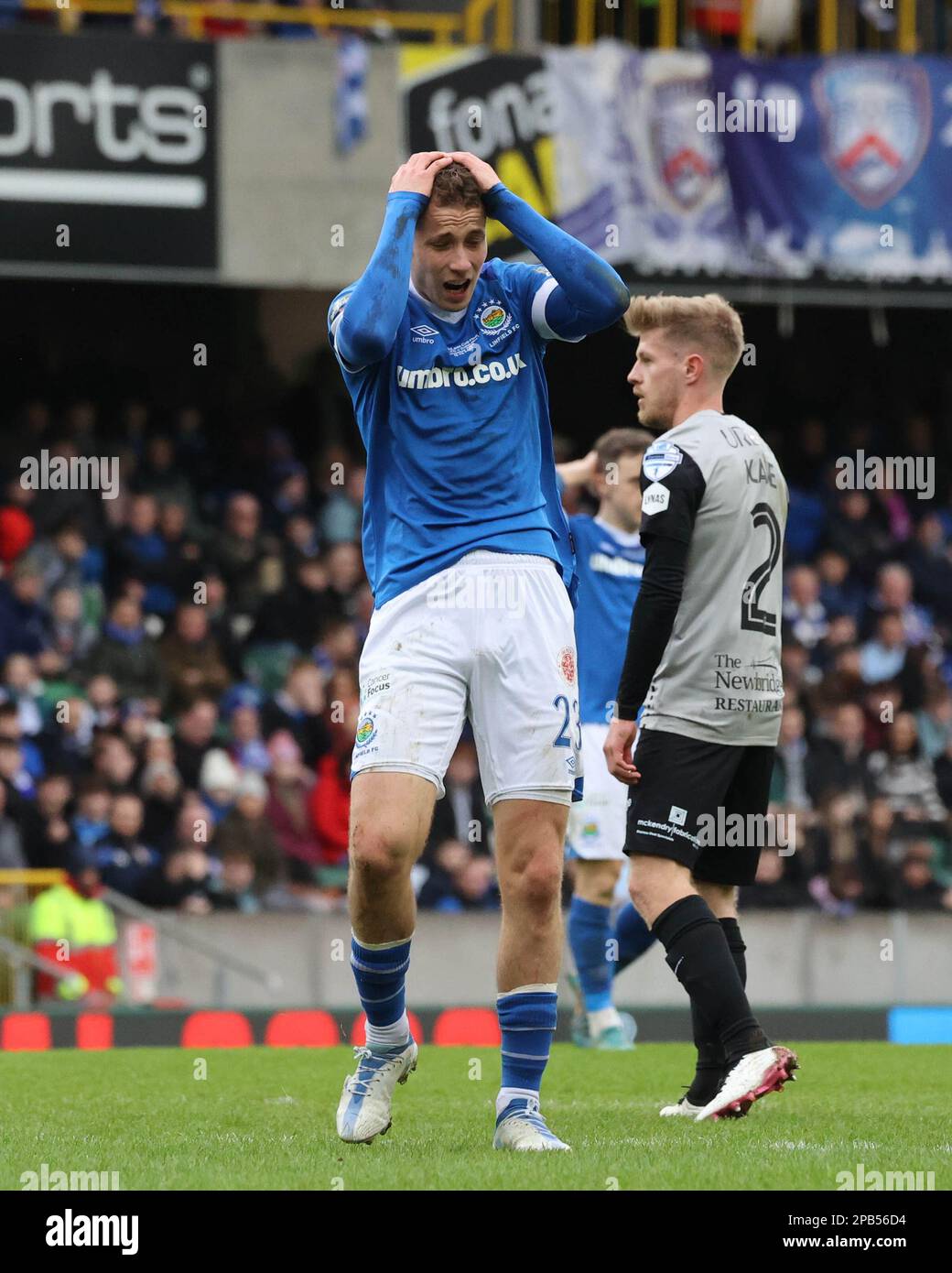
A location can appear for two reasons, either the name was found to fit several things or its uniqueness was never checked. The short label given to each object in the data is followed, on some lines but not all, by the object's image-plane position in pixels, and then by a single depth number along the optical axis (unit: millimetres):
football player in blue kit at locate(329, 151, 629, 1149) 5492
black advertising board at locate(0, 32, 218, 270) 15805
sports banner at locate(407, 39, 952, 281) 16703
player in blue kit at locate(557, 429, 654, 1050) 9234
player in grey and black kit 6168
